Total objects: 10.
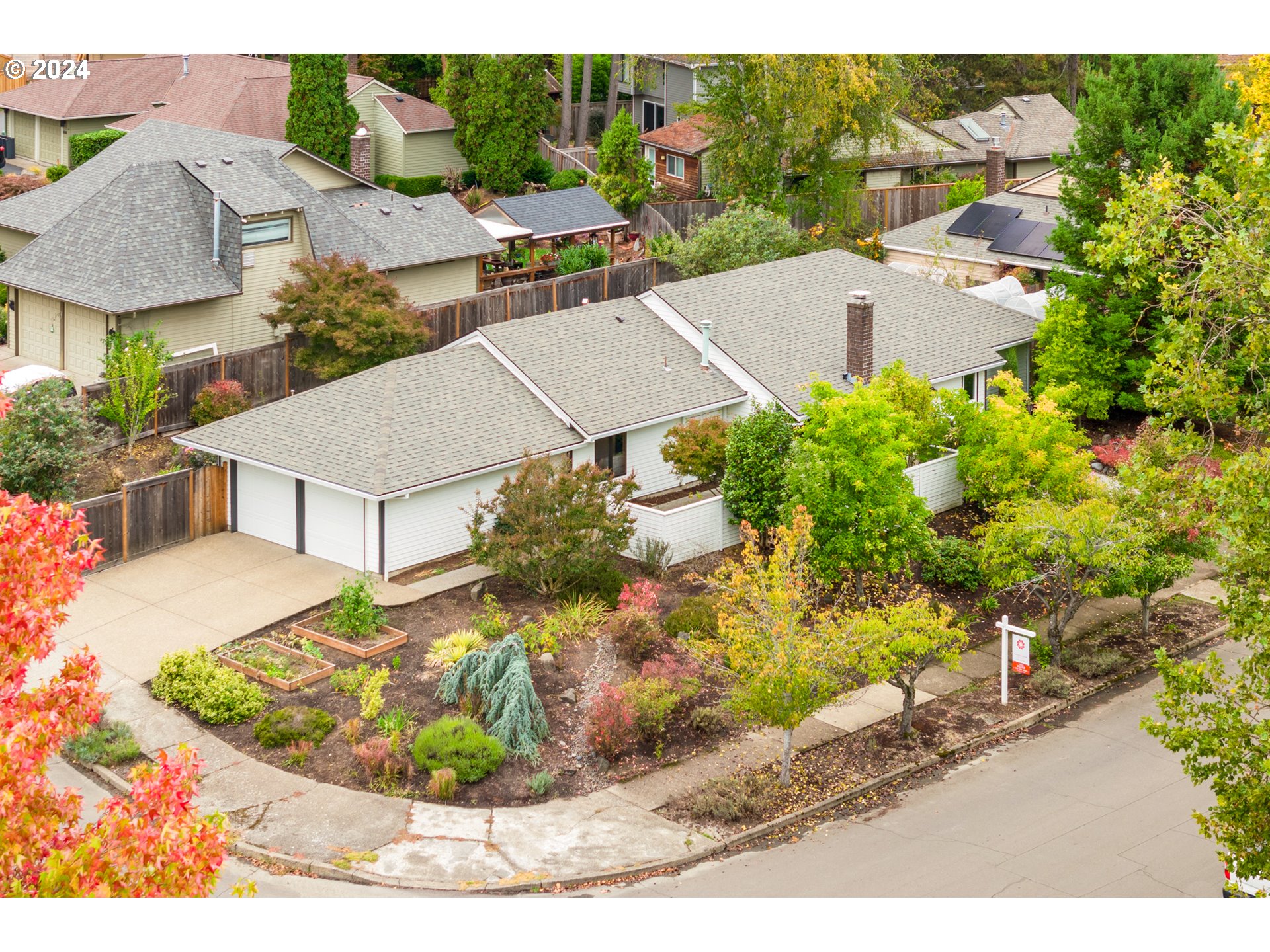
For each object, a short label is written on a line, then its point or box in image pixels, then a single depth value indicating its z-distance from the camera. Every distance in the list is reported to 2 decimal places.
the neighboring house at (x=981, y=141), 60.38
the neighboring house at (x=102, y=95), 60.38
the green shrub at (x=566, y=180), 58.03
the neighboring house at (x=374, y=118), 56.09
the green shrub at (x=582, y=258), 48.31
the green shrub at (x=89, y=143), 52.53
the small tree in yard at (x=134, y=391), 34.94
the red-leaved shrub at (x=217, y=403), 36.38
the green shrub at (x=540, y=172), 59.09
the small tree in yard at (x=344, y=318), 37.12
